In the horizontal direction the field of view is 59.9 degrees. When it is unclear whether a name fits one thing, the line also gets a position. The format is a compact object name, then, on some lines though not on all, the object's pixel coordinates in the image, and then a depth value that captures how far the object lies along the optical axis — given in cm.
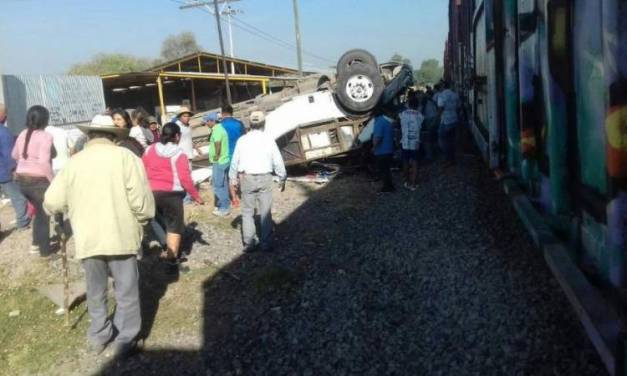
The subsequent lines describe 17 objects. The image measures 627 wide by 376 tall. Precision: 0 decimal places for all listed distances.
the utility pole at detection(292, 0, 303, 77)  2694
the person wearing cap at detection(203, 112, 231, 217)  818
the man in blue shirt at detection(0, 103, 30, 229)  689
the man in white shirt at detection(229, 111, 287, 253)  602
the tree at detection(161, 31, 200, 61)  7106
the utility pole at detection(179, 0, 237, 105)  2147
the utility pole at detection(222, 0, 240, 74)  3686
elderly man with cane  382
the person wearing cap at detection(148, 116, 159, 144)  896
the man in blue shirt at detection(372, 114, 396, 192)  888
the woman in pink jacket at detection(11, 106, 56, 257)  604
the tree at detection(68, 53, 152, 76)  4928
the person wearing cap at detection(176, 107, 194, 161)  875
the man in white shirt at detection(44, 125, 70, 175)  731
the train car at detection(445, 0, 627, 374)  180
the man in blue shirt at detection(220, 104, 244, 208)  821
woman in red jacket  541
